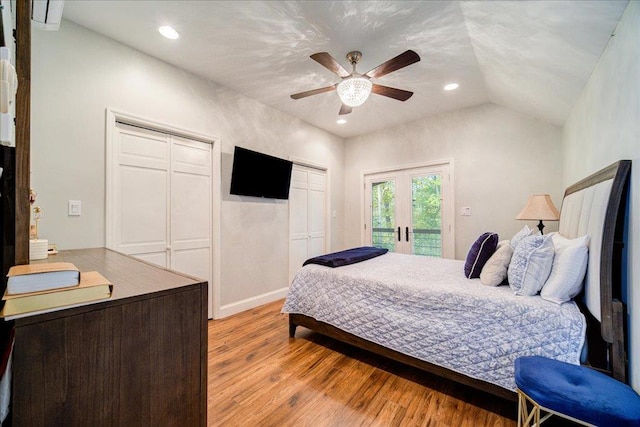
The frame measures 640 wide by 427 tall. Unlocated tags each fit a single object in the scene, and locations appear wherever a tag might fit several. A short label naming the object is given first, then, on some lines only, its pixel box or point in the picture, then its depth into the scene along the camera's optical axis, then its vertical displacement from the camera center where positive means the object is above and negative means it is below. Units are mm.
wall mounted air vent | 1328 +1056
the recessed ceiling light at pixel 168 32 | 2193 +1530
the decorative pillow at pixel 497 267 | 1959 -377
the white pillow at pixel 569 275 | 1593 -347
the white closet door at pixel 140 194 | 2443 +204
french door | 4039 +90
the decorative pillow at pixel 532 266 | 1712 -320
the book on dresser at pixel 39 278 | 679 -170
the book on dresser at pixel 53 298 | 639 -215
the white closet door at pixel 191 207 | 2850 +92
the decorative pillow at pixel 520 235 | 2239 -163
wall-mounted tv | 3324 +542
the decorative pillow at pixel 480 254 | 2158 -304
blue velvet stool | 1038 -739
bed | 1412 -641
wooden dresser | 642 -398
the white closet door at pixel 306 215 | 4188 +11
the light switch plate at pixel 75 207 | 2160 +61
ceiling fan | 2014 +1169
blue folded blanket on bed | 2607 -436
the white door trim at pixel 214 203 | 2824 +145
